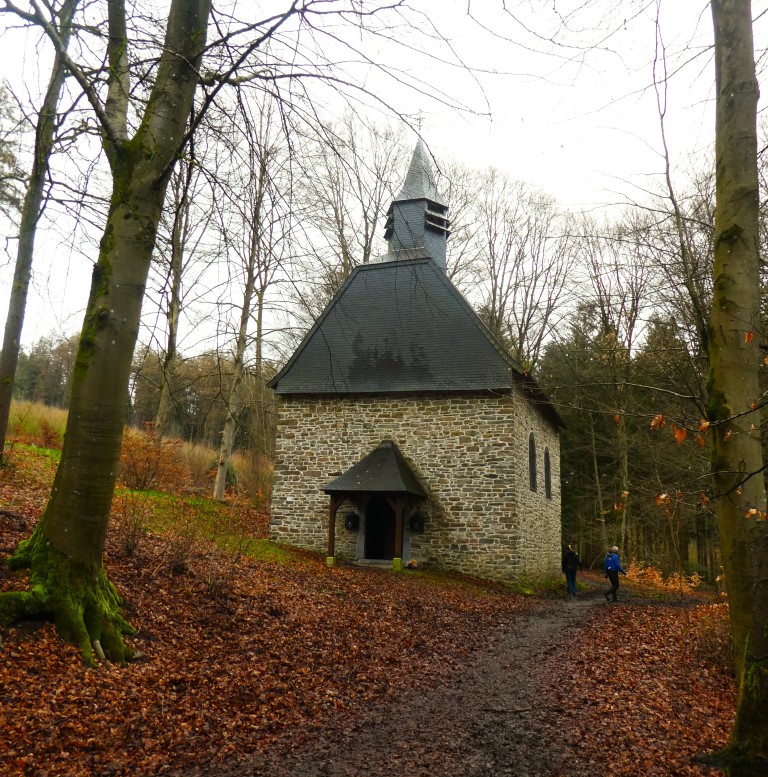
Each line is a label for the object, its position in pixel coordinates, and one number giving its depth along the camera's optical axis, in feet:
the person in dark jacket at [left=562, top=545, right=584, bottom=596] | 54.24
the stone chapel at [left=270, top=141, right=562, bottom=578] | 47.70
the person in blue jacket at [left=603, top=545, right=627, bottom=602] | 48.24
